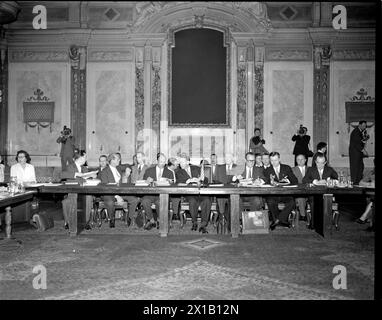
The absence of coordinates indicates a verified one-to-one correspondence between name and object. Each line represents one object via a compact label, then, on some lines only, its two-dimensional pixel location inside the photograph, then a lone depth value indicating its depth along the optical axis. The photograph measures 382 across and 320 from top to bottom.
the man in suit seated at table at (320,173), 6.75
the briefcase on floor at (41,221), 6.24
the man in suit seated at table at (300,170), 7.11
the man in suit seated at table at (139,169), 7.27
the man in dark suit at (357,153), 9.76
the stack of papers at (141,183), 6.09
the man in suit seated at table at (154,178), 6.51
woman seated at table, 6.61
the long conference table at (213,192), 5.80
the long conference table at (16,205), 5.01
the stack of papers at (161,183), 6.13
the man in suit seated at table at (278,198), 6.41
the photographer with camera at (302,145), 10.74
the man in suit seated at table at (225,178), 6.46
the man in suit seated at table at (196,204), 6.38
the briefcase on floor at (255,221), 6.04
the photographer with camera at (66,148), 10.40
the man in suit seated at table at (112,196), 6.60
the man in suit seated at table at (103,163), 7.35
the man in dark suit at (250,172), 6.97
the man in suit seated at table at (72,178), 6.00
